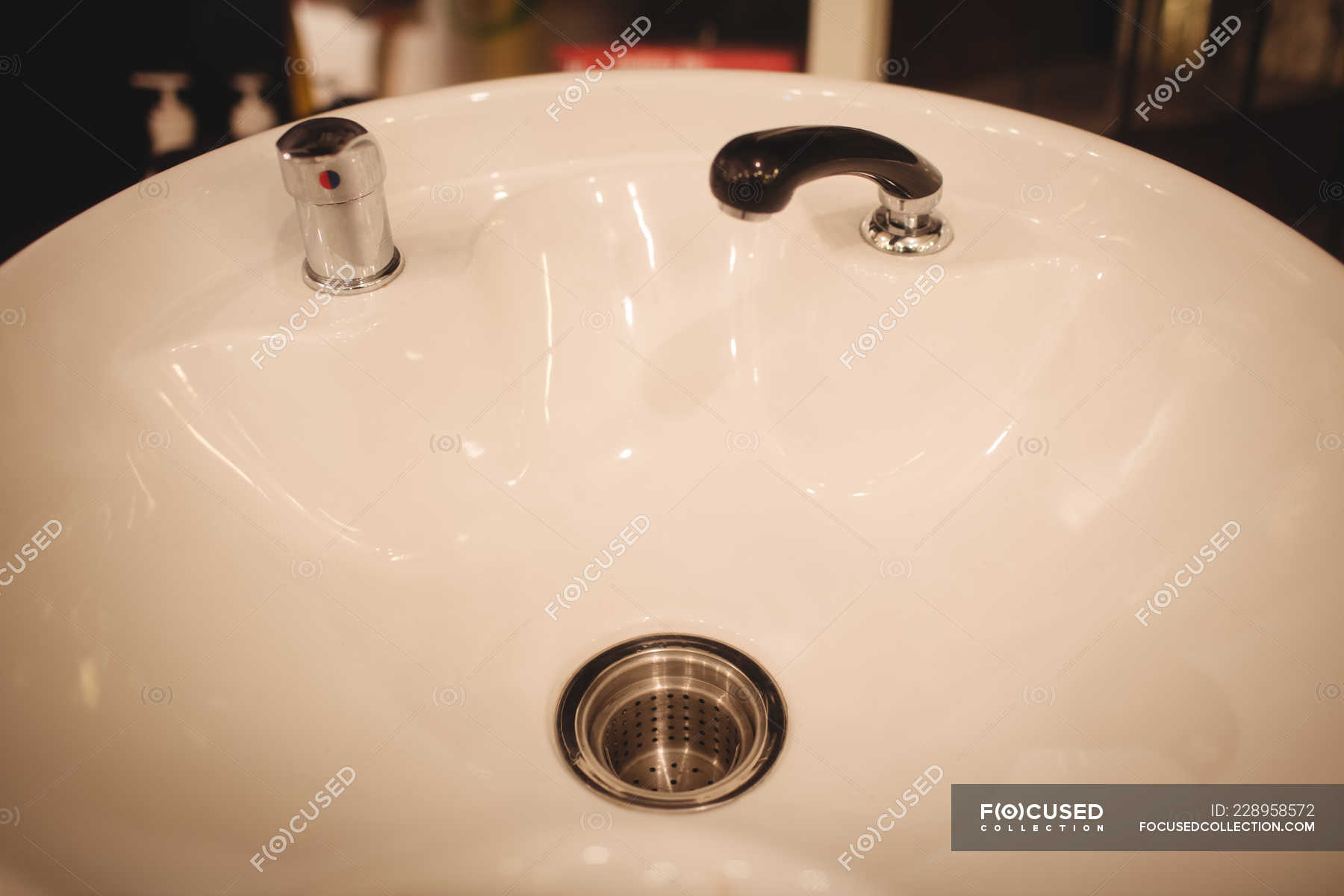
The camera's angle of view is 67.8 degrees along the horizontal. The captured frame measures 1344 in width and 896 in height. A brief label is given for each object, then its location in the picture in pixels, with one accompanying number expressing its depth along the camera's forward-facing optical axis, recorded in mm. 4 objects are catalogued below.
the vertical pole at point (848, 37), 1315
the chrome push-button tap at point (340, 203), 452
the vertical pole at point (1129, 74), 1372
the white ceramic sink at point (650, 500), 372
